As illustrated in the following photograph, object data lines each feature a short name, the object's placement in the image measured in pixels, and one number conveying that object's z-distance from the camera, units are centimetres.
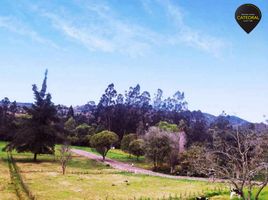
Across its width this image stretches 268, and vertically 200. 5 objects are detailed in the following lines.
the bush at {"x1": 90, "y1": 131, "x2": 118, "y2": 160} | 4370
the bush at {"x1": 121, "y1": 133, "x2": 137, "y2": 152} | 5074
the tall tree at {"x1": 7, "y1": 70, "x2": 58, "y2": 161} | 3885
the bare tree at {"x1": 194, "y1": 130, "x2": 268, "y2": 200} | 1389
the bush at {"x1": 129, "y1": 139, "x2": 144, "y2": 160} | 4589
